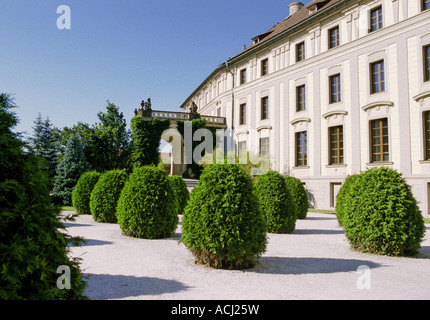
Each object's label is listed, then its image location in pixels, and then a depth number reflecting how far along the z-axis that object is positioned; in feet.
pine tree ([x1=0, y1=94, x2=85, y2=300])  7.70
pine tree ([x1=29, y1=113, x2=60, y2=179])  105.29
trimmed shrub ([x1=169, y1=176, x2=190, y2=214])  51.55
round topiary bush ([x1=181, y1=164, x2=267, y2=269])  18.58
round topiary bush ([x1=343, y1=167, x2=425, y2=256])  23.11
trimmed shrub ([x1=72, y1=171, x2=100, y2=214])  52.60
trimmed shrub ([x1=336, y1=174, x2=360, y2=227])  40.22
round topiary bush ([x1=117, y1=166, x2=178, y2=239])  29.76
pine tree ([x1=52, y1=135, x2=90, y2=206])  71.97
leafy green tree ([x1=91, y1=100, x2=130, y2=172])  96.22
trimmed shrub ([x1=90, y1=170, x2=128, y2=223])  42.34
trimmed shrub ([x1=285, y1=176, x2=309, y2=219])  49.78
